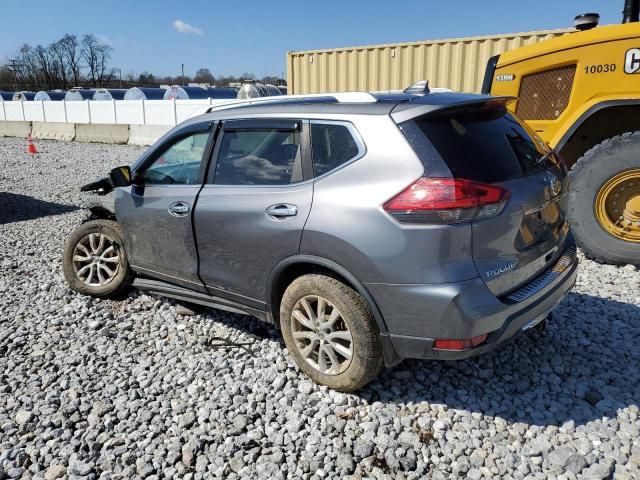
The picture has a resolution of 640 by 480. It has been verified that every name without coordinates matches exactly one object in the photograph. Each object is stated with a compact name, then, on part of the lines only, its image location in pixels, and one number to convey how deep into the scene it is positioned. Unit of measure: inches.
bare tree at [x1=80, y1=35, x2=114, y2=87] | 3402.3
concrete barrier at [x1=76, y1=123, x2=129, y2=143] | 812.6
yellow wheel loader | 180.9
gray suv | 98.1
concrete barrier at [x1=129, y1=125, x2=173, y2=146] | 749.3
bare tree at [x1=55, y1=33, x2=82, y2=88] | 3321.9
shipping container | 377.4
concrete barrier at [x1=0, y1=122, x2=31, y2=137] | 1008.2
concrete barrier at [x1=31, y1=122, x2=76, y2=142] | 904.9
